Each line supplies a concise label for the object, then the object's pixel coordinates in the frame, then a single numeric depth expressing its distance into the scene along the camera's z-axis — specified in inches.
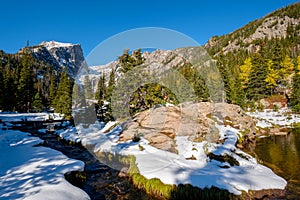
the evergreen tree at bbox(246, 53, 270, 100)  1717.5
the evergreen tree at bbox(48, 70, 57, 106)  2437.1
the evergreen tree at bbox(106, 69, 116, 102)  761.3
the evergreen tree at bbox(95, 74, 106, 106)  1121.1
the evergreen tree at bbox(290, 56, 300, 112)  1338.6
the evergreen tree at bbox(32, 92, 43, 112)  2244.7
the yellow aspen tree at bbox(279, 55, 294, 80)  1814.7
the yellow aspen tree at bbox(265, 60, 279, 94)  1680.1
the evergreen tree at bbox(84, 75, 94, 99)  1008.2
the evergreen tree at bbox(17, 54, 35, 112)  1896.2
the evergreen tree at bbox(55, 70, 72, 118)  1537.9
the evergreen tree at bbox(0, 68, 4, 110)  1716.8
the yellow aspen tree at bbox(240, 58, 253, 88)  1925.3
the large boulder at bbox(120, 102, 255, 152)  568.5
